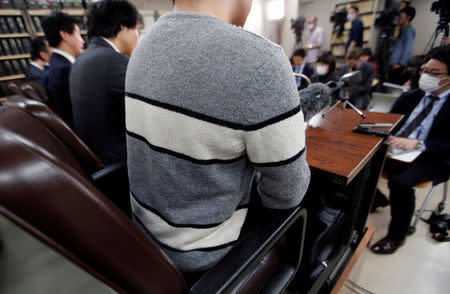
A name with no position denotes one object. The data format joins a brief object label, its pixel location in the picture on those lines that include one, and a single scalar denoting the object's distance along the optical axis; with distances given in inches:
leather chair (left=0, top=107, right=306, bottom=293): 9.8
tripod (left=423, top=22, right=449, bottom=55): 76.9
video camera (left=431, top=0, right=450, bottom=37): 77.6
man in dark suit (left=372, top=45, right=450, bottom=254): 50.5
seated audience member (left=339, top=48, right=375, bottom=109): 101.3
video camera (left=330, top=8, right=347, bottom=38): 179.2
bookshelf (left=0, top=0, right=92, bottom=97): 121.9
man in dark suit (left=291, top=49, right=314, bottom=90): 123.0
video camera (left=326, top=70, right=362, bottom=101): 40.0
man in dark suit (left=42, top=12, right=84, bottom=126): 63.7
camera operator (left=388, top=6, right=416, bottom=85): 144.9
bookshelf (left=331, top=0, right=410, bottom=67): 198.5
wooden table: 28.9
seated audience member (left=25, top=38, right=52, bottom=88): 111.3
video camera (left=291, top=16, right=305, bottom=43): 196.5
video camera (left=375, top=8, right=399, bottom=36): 139.5
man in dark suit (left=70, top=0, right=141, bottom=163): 40.1
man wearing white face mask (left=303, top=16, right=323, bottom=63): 190.7
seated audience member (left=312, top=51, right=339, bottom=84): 109.5
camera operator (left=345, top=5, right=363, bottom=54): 167.2
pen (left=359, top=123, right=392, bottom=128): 39.4
